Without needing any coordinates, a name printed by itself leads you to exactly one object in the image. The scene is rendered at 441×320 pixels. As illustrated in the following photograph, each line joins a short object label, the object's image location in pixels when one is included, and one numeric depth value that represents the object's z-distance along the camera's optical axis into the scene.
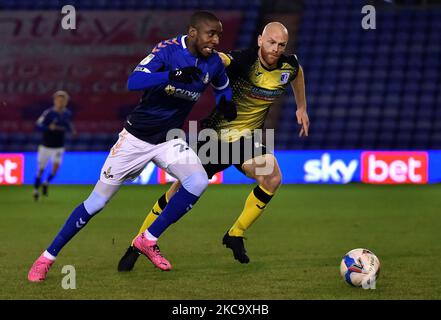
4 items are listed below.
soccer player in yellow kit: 14.91
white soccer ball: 12.00
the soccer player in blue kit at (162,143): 12.79
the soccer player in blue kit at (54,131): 31.76
